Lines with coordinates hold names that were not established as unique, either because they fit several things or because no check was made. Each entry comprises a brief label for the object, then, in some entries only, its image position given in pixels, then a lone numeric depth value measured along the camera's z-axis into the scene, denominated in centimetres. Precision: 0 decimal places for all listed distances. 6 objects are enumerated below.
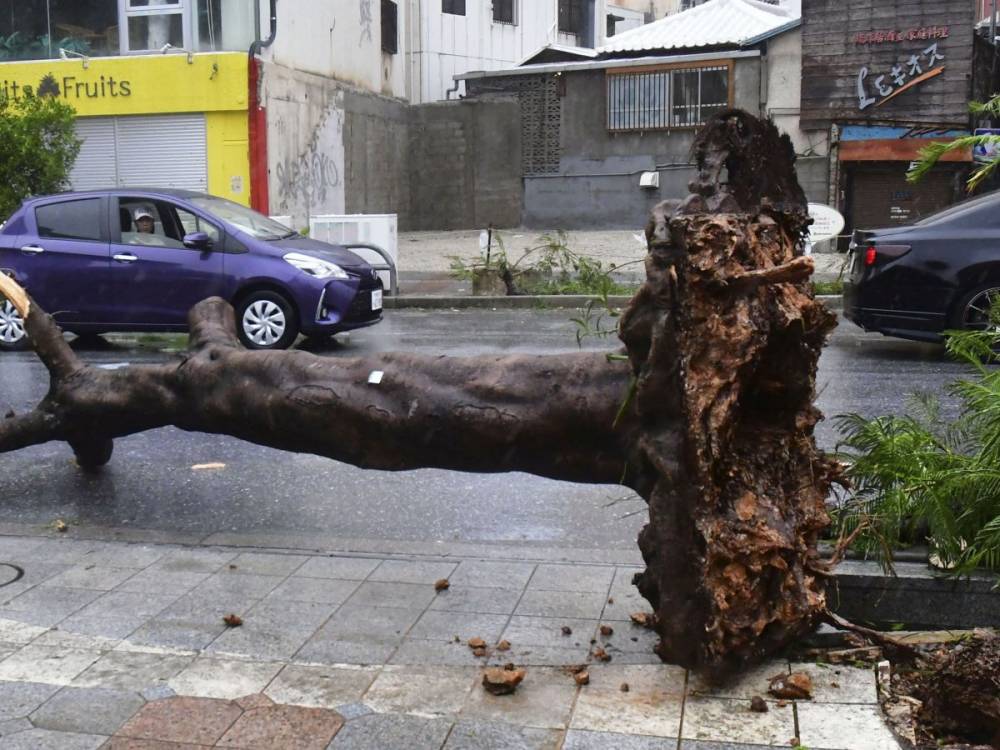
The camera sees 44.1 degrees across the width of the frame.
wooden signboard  2406
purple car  1235
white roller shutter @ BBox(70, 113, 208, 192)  2339
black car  1093
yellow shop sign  2286
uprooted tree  354
